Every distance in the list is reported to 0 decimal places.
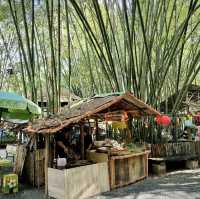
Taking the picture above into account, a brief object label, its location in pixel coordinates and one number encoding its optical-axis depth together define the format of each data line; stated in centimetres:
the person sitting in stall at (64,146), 479
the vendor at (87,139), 524
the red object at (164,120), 538
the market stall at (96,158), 418
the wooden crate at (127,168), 473
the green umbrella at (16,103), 456
